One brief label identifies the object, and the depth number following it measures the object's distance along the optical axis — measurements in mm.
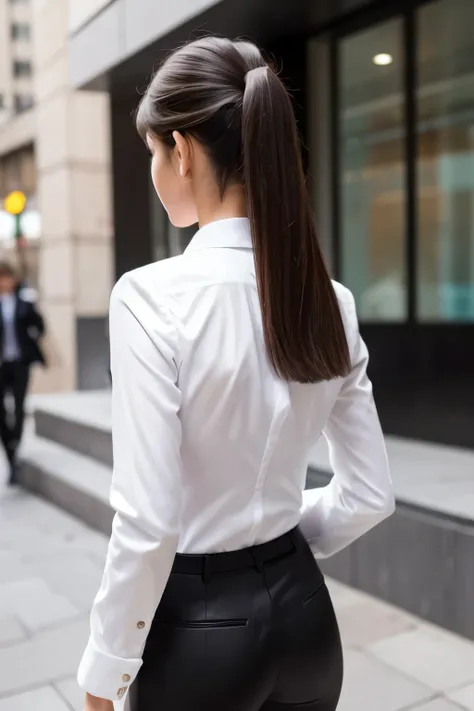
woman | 1121
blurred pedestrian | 6797
